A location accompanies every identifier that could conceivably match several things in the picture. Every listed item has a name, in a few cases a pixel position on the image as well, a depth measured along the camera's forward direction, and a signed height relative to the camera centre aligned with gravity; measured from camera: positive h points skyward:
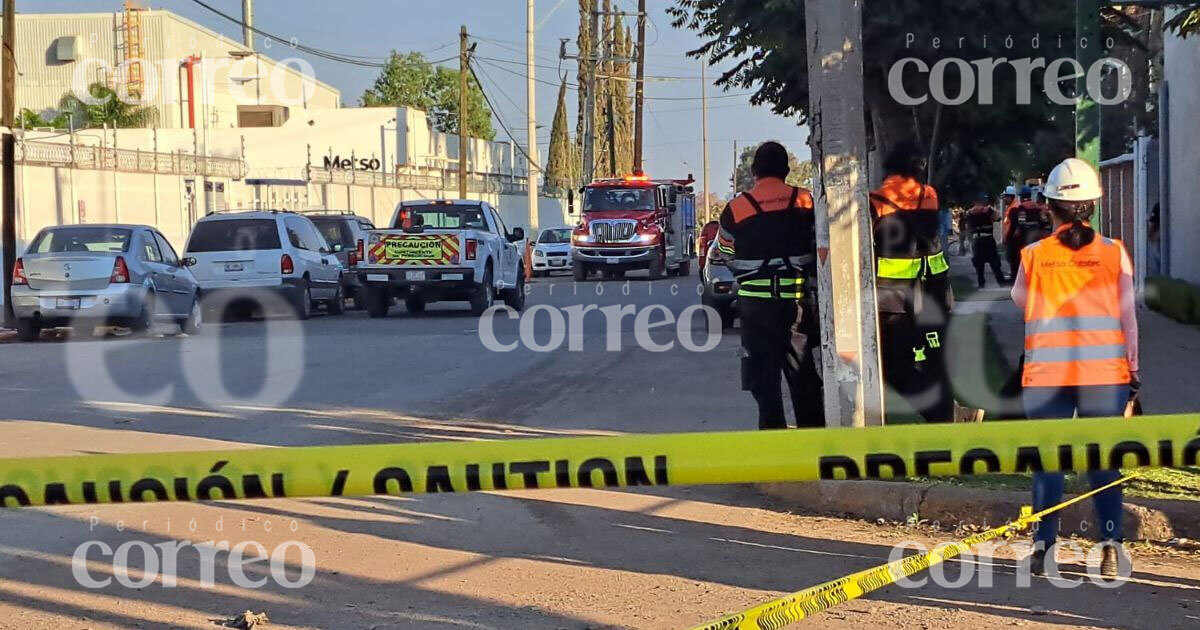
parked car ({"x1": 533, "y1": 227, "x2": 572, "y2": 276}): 41.84 +0.54
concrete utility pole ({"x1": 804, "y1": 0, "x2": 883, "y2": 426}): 7.75 +0.23
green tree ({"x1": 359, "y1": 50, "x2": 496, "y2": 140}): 96.62 +12.29
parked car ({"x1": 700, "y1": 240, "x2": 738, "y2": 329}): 18.27 -0.32
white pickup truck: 22.48 +0.19
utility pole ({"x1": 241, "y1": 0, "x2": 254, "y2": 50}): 56.22 +10.54
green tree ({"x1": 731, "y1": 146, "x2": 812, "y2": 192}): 88.31 +6.65
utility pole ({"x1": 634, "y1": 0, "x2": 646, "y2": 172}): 56.78 +6.92
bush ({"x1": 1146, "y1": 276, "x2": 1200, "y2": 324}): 16.92 -0.51
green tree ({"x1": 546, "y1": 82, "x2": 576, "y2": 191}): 81.94 +6.66
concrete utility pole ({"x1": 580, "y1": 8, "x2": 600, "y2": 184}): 52.03 +5.33
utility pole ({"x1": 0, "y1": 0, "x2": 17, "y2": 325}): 22.69 +2.33
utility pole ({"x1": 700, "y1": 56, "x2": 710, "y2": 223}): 86.06 +8.17
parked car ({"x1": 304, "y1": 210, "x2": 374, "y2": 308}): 26.95 +0.91
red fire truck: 35.44 +1.04
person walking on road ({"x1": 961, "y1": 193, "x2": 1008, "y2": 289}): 22.92 +0.44
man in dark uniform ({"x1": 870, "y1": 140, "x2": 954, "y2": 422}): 8.13 -0.07
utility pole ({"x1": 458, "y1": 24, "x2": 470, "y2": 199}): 45.31 +4.93
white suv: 22.44 +0.31
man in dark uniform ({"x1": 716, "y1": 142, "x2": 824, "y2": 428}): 7.88 -0.05
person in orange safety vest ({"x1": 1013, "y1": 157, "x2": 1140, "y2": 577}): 5.84 -0.27
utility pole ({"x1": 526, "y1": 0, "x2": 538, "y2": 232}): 45.34 +4.65
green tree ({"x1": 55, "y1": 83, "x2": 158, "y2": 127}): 65.25 +7.85
